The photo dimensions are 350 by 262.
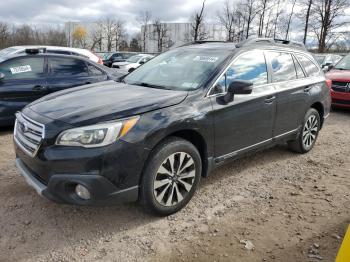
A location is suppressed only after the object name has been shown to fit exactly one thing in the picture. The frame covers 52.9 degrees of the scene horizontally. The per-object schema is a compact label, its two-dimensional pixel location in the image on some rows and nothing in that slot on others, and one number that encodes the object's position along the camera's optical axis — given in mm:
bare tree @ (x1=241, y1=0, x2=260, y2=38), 40031
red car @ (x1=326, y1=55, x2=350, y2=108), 8812
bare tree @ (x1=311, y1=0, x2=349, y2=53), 34000
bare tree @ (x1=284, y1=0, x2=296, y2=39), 39125
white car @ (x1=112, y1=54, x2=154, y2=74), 18600
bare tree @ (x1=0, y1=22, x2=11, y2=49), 44144
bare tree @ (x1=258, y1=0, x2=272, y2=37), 39625
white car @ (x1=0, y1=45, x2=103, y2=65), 10309
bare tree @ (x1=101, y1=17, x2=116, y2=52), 60550
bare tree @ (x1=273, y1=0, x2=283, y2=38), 40156
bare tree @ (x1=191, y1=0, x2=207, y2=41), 41562
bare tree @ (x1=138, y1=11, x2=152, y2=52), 57125
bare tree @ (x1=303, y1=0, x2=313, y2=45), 34938
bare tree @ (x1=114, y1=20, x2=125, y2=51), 60562
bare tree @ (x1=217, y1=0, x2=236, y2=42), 42812
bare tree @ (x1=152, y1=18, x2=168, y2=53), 52938
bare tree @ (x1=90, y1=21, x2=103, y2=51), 60375
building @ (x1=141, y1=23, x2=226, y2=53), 46875
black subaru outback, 2957
